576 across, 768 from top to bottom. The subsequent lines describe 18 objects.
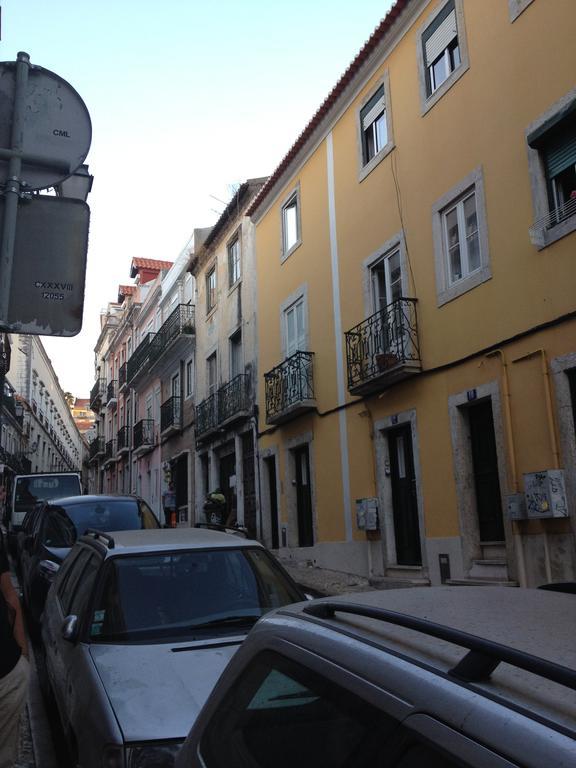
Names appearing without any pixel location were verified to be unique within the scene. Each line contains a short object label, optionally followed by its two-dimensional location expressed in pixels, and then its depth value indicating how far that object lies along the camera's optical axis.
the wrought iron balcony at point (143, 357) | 26.31
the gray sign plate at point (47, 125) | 2.94
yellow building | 8.50
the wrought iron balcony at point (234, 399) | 18.12
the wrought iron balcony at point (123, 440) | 33.59
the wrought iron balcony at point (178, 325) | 23.30
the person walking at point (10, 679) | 3.16
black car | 8.27
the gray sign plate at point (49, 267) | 2.83
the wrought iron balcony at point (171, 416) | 24.38
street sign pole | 2.74
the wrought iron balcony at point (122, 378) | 35.30
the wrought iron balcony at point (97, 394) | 44.00
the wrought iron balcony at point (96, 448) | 42.50
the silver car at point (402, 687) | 1.14
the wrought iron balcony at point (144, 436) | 28.84
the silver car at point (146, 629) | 3.04
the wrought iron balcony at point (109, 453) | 38.97
